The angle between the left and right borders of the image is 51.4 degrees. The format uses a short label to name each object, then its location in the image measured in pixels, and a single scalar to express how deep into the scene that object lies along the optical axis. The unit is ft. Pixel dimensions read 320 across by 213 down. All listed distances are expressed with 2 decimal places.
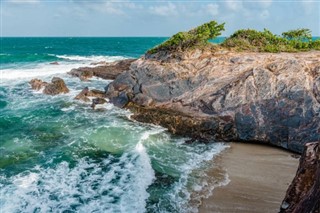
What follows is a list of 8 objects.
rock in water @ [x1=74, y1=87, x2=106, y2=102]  106.72
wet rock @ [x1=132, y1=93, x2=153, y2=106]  89.45
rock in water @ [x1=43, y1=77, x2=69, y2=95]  117.08
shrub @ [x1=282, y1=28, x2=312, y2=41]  104.97
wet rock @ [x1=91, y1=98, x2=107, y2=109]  98.53
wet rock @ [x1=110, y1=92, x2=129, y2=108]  95.55
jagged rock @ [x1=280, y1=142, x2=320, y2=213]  24.37
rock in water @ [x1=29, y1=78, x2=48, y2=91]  124.77
